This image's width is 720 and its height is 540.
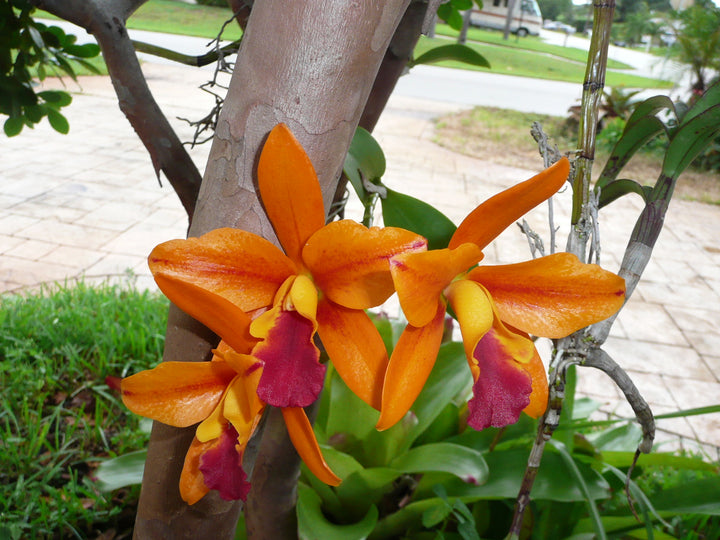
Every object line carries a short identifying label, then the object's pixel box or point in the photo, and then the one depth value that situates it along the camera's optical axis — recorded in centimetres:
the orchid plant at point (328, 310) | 30
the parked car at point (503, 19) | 1817
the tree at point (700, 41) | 553
